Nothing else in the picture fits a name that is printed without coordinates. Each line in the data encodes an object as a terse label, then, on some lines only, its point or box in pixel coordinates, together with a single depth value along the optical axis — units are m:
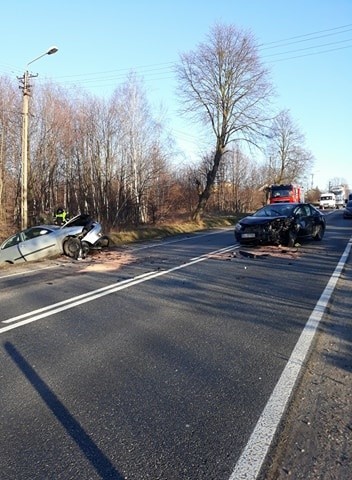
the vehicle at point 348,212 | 33.29
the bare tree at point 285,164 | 68.19
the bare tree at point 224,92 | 33.75
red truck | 36.11
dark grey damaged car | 14.57
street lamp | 18.88
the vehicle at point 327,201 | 62.97
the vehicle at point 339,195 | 70.53
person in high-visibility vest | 18.19
